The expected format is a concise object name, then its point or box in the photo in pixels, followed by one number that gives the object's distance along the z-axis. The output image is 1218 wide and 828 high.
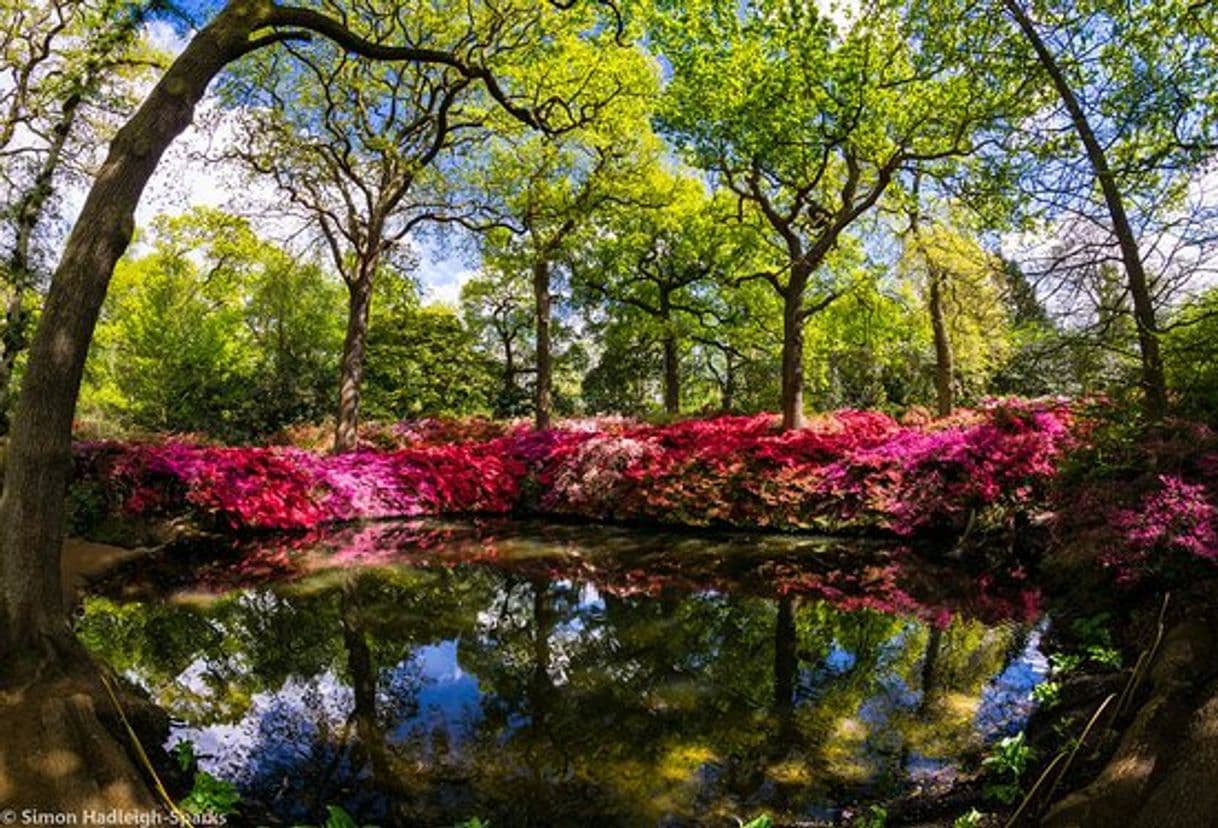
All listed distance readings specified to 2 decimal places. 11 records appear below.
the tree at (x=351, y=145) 14.21
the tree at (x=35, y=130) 12.23
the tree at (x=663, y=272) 20.73
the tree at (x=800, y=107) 10.88
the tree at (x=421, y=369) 25.97
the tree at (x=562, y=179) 15.09
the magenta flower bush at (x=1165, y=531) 4.09
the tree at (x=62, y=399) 2.98
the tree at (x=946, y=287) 14.72
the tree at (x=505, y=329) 28.95
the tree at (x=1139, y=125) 4.96
